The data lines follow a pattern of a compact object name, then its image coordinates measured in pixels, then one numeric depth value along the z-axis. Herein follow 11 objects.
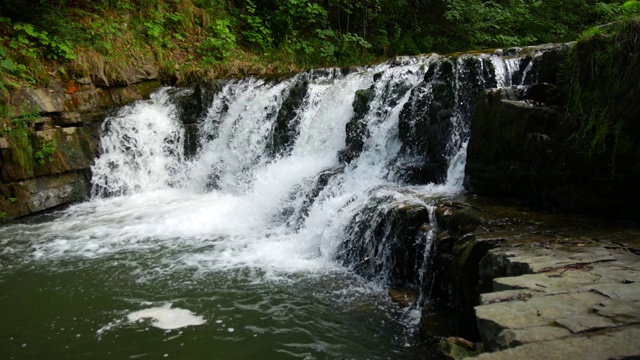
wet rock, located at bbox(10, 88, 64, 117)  8.74
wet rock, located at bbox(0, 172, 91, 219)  8.48
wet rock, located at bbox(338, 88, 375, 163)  8.24
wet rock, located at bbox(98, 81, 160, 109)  10.35
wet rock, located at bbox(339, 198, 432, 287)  5.18
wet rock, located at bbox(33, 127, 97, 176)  8.86
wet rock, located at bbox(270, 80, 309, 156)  9.73
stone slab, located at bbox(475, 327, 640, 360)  2.04
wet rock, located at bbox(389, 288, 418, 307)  4.86
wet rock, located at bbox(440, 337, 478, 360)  3.09
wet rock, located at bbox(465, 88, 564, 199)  4.85
